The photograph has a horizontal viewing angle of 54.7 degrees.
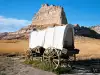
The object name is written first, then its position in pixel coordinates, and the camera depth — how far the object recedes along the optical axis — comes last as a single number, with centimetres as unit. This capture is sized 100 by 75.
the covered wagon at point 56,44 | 865
